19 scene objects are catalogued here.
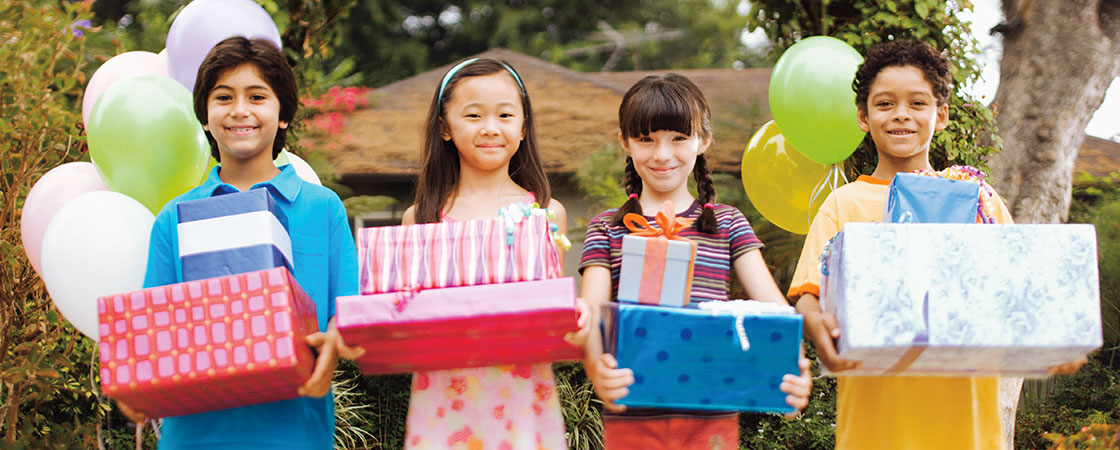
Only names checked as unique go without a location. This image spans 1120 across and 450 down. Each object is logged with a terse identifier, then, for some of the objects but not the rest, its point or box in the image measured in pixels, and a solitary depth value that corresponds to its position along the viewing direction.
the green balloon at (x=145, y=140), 3.40
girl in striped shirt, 2.71
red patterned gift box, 2.41
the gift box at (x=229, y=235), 2.51
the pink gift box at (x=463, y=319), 2.37
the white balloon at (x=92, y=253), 3.05
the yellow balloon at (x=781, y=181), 4.43
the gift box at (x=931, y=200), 2.64
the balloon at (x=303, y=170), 3.82
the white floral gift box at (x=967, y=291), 2.42
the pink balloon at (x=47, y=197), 3.53
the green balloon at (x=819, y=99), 3.99
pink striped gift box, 2.46
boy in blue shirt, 2.68
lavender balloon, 3.74
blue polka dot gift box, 2.40
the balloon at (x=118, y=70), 3.88
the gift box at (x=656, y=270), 2.55
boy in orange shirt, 2.81
